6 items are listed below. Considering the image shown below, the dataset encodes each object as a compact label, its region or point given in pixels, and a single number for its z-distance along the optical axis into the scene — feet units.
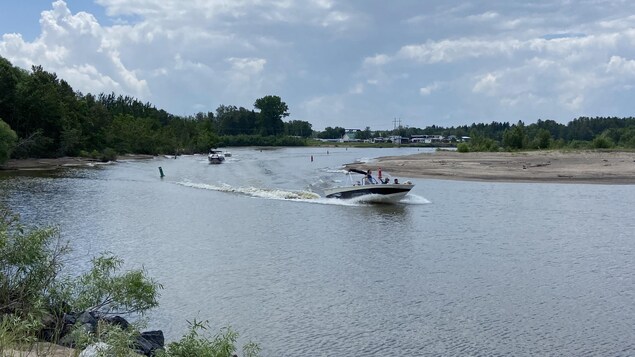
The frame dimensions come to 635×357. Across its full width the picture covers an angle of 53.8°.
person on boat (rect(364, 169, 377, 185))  142.41
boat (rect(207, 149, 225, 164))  335.47
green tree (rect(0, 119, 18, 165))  227.20
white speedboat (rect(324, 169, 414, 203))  138.51
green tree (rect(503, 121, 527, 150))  429.38
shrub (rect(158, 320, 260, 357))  32.91
